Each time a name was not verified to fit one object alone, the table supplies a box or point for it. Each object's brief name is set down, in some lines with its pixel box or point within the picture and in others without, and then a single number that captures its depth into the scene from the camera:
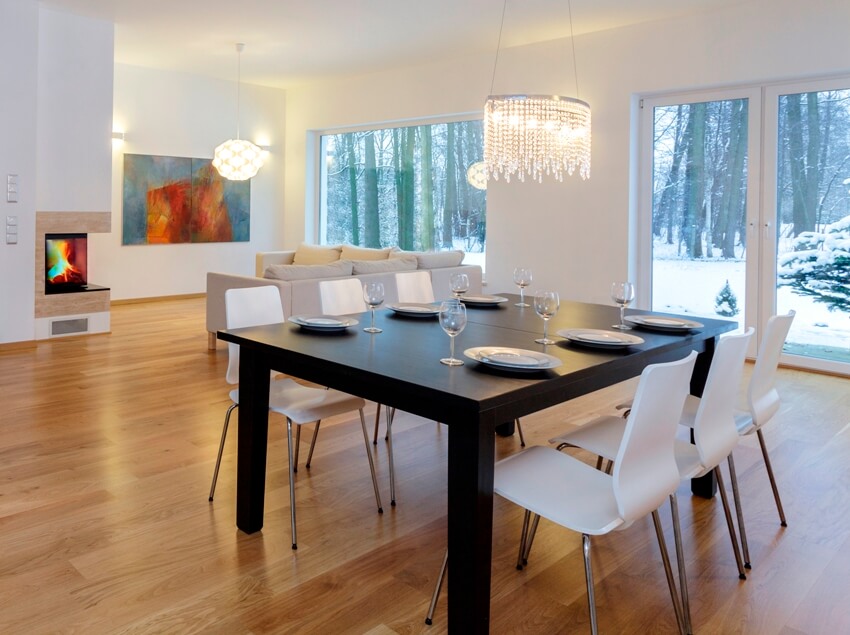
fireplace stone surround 6.17
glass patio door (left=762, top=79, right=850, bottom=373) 5.24
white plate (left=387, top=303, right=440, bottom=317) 3.17
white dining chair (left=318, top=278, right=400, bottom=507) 3.57
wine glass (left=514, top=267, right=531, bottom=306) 3.34
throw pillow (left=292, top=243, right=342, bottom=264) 7.83
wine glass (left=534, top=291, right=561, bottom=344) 2.57
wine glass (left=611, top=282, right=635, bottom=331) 2.95
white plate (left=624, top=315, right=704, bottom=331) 2.87
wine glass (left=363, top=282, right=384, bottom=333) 2.79
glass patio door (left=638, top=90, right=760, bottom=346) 5.75
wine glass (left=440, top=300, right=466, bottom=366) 2.17
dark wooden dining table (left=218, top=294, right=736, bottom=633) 1.83
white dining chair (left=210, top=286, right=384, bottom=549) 2.74
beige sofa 5.16
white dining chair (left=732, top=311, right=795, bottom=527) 2.56
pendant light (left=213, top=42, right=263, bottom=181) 7.68
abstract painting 8.33
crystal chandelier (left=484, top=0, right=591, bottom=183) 4.18
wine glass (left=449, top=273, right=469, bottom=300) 3.16
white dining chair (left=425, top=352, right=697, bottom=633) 1.79
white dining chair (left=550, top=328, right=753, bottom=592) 2.16
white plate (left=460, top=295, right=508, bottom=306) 3.52
